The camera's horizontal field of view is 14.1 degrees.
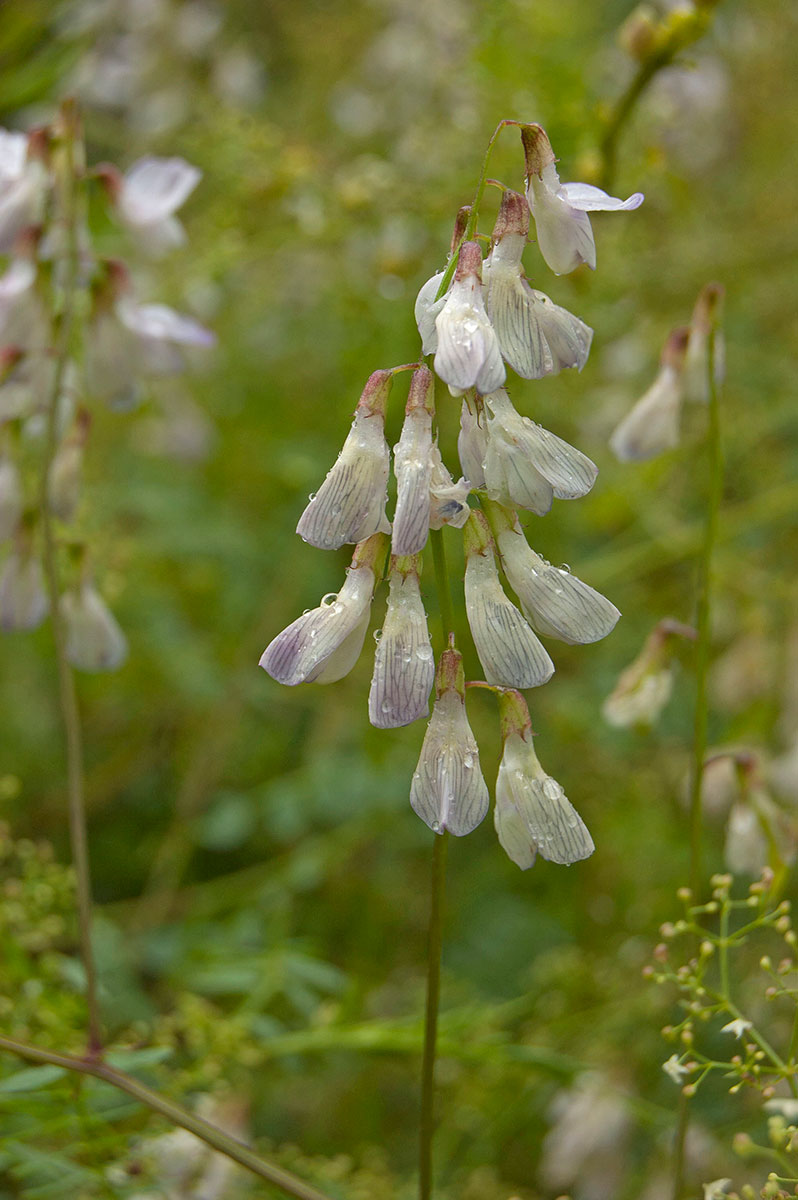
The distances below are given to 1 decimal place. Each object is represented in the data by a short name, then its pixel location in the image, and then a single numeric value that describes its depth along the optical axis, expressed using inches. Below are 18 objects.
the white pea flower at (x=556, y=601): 10.9
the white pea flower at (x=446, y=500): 10.8
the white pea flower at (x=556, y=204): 11.0
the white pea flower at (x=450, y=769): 10.8
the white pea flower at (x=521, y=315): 10.9
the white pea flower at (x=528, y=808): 11.0
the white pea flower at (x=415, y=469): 10.6
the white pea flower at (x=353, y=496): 10.8
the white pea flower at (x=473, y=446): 10.9
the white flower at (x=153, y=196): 13.7
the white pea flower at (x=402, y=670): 10.7
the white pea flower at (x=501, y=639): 10.8
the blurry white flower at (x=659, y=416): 13.2
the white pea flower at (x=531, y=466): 10.8
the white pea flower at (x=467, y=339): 10.5
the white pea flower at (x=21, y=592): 13.5
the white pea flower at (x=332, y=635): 10.9
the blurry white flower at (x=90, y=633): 13.7
